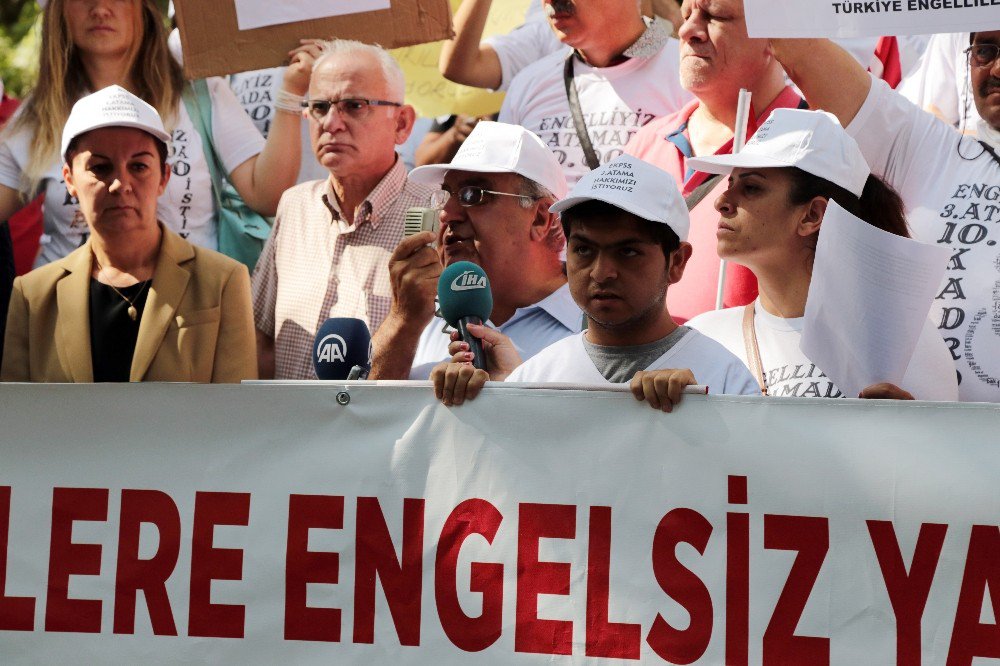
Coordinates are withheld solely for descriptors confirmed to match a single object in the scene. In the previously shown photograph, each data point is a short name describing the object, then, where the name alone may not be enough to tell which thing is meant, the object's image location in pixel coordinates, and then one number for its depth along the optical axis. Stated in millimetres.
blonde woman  11570
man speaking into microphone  9797
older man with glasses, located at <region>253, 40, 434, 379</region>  10914
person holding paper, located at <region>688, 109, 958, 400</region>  8742
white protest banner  6992
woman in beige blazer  9516
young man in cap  7941
